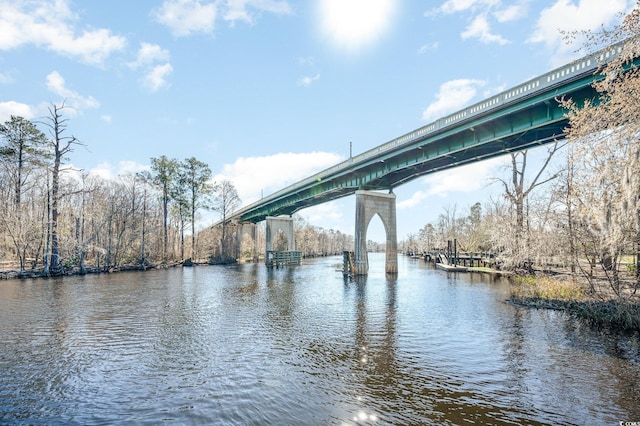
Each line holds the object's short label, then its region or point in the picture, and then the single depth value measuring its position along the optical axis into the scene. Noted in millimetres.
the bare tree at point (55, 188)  31531
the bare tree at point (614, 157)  8977
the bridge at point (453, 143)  18984
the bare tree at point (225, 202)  60562
